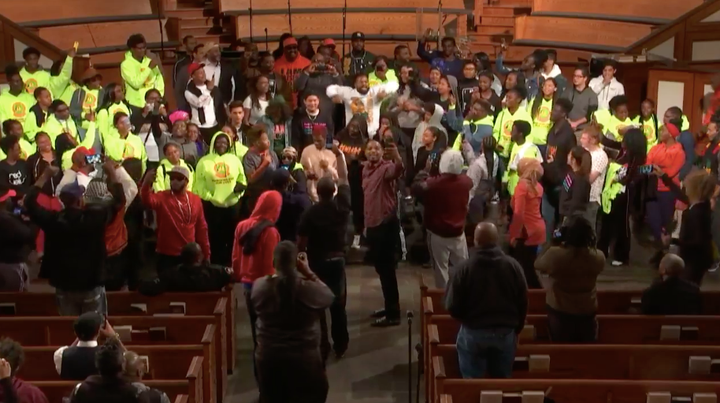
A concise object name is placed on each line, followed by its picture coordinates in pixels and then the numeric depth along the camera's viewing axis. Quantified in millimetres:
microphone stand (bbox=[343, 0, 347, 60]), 13500
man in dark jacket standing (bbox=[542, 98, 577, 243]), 8742
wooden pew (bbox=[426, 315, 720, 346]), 6051
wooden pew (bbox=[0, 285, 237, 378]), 6477
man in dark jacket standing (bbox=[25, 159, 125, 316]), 6219
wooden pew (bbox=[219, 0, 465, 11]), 14641
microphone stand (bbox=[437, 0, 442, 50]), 13984
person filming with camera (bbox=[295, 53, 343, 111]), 10219
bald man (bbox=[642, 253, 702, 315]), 6113
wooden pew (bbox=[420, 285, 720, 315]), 6758
